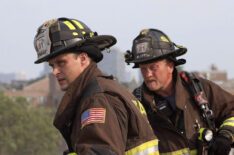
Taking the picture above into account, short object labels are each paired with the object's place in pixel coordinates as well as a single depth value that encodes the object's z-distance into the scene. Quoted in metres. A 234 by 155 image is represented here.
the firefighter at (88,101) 5.07
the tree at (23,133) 119.06
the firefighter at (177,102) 8.80
